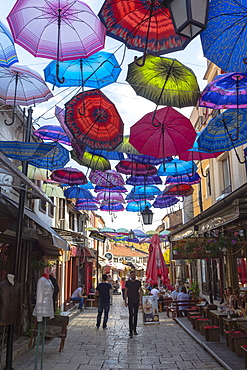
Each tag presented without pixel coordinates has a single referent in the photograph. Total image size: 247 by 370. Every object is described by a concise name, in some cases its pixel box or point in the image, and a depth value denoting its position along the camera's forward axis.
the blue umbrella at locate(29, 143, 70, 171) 10.29
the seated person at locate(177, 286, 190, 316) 14.79
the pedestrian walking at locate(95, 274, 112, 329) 12.46
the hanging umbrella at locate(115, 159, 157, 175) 11.95
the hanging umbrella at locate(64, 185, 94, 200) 16.25
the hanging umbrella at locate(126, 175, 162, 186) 13.46
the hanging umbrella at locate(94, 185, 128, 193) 14.81
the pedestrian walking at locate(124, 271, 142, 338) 11.04
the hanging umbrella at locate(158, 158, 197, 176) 11.95
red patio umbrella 17.12
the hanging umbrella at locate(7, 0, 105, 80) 5.70
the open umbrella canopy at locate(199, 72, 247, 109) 6.24
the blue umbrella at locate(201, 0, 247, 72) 4.79
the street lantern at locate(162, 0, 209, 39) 3.66
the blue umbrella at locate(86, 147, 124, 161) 11.02
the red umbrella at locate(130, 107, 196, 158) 8.18
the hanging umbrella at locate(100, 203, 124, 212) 20.24
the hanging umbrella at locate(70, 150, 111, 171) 10.98
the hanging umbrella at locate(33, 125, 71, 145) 9.76
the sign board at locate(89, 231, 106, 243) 23.06
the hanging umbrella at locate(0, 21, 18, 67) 6.31
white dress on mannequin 7.50
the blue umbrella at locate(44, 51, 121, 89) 7.13
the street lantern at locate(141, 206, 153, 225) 15.35
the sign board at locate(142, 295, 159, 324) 12.97
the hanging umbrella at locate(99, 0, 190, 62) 5.09
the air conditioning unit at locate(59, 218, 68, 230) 20.77
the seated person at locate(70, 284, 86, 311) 18.39
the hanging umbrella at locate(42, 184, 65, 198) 15.39
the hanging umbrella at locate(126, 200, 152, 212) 20.89
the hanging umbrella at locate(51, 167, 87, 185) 12.86
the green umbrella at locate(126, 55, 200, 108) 6.39
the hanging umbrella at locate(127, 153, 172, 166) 10.71
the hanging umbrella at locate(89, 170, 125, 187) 13.25
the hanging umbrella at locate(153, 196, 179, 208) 18.46
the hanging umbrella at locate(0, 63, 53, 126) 7.64
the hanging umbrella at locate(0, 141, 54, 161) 6.64
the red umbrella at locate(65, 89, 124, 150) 7.88
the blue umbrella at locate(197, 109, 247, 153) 7.68
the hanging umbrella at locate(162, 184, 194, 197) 14.77
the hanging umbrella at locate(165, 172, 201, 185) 13.16
